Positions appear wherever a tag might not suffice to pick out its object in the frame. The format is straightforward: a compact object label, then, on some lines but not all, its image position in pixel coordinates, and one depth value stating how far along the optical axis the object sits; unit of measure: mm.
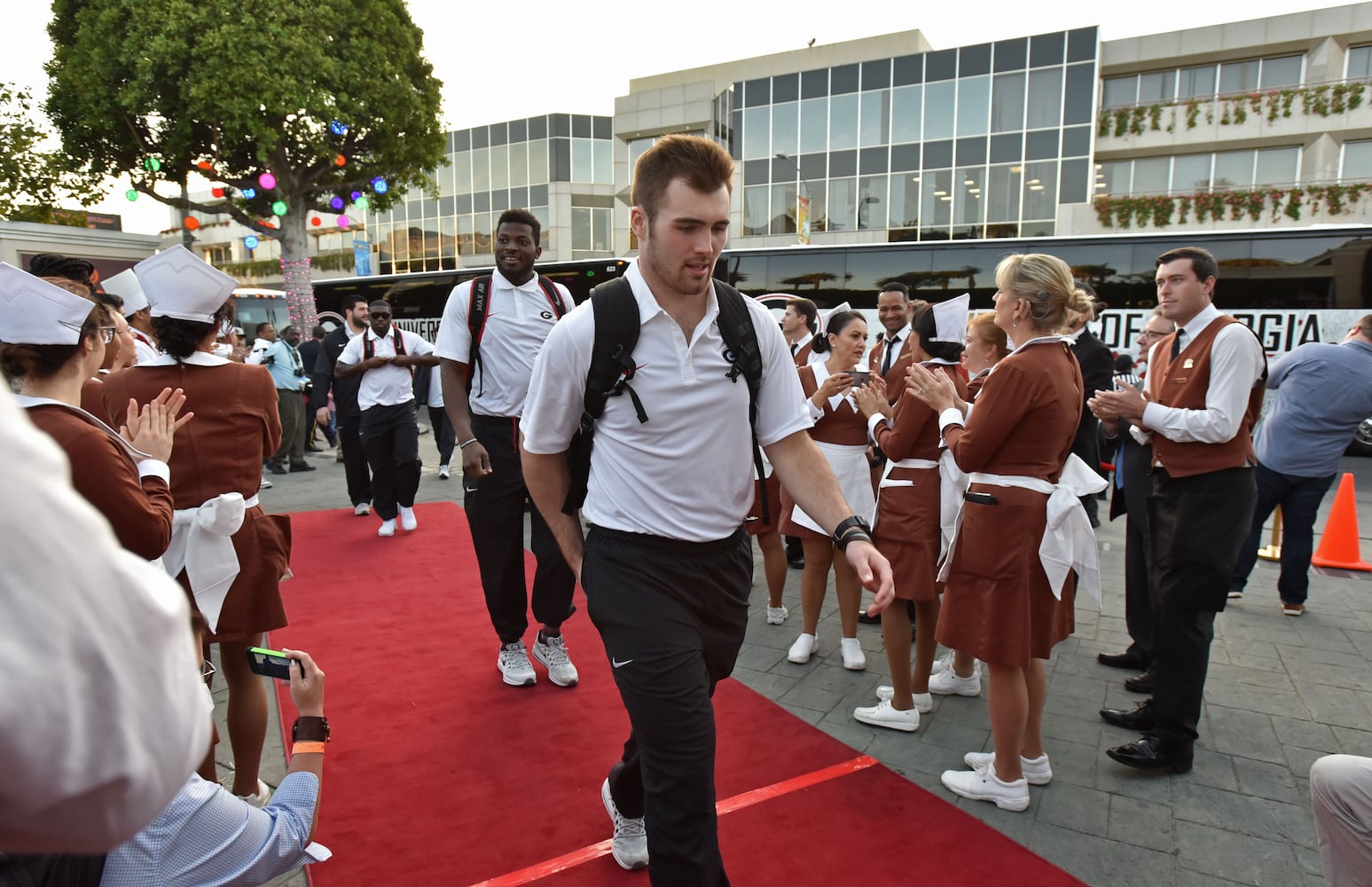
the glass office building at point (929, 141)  27562
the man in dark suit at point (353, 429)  8156
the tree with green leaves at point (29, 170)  20188
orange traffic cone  6590
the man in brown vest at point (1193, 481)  3348
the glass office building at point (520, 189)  40562
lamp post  30469
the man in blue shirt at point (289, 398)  10719
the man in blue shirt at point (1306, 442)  5348
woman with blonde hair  3010
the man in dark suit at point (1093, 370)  4844
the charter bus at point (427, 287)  18797
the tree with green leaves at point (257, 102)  19094
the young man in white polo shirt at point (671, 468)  2150
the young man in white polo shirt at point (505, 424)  4195
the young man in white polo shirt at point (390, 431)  7438
